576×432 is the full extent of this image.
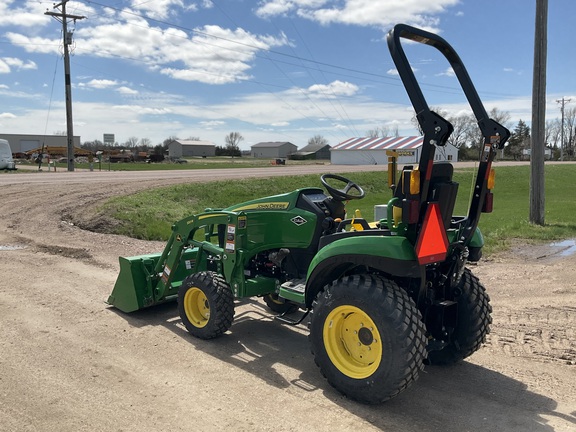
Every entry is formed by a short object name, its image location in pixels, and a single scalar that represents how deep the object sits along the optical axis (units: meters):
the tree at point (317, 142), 123.59
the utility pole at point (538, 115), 12.79
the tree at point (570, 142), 100.14
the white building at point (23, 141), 83.22
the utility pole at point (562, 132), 82.46
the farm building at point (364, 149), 58.97
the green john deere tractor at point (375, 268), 3.50
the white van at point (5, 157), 30.00
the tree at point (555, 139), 104.63
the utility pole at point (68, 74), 30.25
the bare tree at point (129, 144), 109.09
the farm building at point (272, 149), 124.88
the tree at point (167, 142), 113.95
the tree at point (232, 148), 103.01
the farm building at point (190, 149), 114.71
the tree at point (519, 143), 81.97
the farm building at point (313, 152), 101.49
